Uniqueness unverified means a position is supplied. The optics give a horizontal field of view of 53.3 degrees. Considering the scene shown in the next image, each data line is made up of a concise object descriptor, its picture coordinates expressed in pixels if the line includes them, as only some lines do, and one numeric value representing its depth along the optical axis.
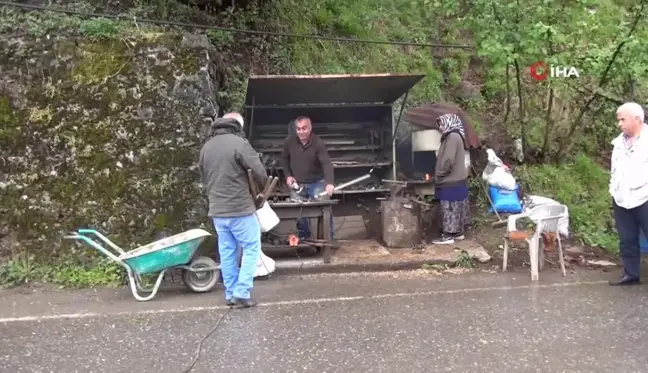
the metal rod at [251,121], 9.25
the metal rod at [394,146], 9.45
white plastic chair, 6.96
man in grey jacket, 5.99
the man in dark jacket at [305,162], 8.38
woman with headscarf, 8.23
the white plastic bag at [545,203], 7.64
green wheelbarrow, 6.10
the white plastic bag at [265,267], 6.89
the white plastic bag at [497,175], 8.69
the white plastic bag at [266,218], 6.74
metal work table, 7.48
